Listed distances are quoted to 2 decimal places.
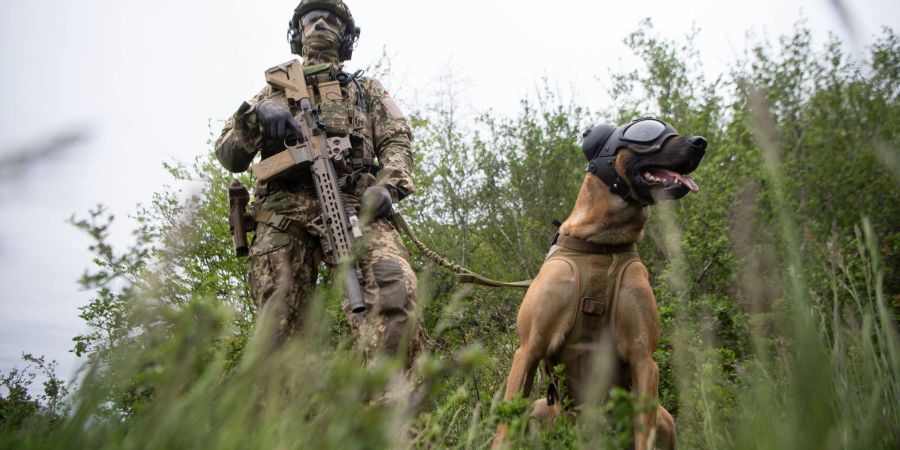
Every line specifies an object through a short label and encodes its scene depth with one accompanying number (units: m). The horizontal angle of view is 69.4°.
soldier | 3.27
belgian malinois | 2.81
